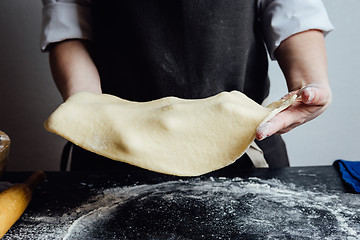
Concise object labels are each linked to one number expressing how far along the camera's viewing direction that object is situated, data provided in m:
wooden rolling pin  0.61
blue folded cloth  0.78
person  0.88
